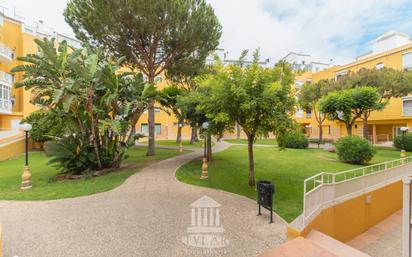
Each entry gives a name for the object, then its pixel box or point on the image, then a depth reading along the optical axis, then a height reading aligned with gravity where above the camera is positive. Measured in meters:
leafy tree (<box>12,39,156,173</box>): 9.12 +1.41
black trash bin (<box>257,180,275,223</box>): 6.04 -2.03
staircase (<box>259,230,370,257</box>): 4.54 -2.88
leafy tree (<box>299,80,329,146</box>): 27.87 +4.50
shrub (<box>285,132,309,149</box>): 21.31 -1.66
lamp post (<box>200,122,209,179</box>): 10.20 -2.20
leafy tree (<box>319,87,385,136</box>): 18.81 +2.28
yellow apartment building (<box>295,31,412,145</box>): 26.44 +3.26
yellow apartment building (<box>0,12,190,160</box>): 18.19 +5.20
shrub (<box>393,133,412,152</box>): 19.20 -1.53
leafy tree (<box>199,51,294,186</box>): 7.36 +1.14
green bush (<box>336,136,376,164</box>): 13.35 -1.56
